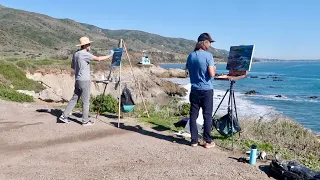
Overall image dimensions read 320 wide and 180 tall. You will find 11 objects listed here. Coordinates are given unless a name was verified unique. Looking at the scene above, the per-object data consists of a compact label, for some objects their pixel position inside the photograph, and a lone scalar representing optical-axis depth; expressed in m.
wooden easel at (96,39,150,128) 7.28
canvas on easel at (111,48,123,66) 7.13
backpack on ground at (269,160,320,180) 4.09
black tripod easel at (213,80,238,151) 5.80
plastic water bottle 4.69
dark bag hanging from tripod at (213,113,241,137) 6.01
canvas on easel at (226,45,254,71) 5.65
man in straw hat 6.44
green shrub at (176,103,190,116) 9.38
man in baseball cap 5.14
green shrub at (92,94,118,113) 8.59
